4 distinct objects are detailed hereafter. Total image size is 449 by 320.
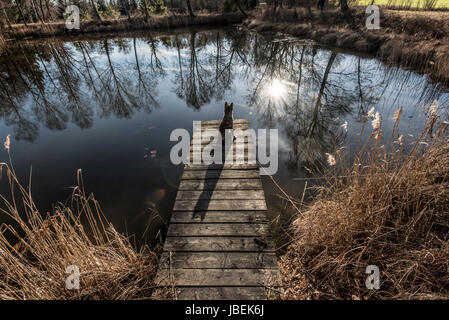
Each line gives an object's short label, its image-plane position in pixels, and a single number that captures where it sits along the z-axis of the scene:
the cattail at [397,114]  2.46
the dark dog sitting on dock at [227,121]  5.31
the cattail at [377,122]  2.44
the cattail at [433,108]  2.49
